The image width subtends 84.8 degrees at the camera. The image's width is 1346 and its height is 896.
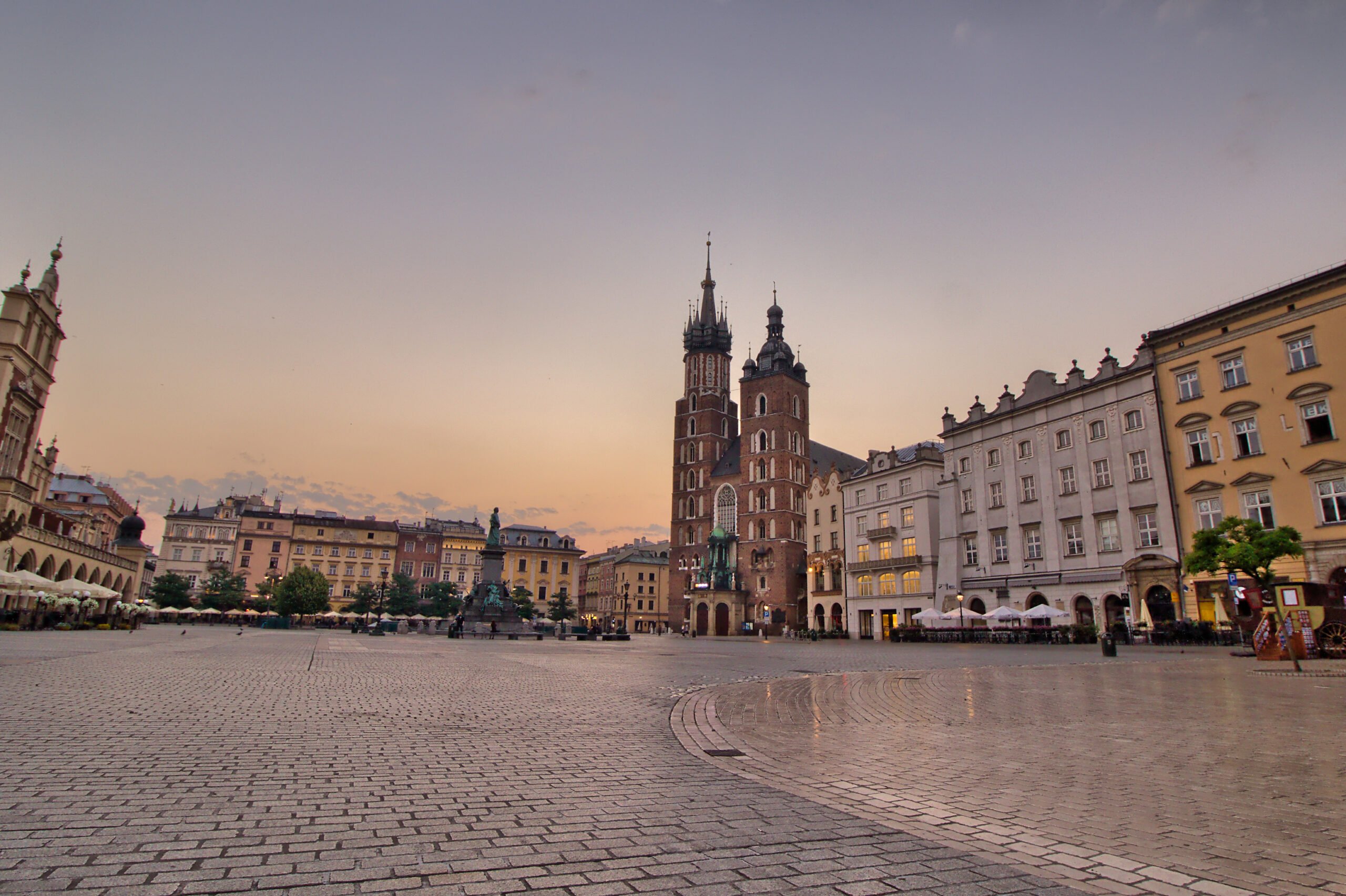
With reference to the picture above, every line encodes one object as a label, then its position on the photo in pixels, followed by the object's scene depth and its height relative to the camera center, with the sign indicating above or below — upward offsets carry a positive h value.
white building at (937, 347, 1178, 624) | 38.16 +7.23
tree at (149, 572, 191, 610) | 79.25 +1.25
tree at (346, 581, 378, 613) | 80.19 +0.91
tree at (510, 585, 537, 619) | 86.27 +1.73
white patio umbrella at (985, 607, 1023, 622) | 39.09 +0.50
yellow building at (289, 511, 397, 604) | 99.75 +7.78
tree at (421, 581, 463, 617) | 86.00 +1.34
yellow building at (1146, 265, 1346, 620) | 30.52 +9.42
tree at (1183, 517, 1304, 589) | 22.97 +2.54
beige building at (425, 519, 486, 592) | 106.25 +7.63
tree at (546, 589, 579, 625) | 98.69 +0.50
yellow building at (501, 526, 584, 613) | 109.25 +7.56
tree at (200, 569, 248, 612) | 82.38 +1.50
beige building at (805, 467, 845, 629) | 64.38 +6.40
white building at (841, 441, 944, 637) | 54.09 +6.34
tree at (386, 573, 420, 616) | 81.25 +1.28
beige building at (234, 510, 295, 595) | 98.00 +7.91
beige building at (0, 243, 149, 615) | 40.53 +9.69
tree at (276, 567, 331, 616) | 76.50 +1.18
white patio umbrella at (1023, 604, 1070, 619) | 37.74 +0.63
